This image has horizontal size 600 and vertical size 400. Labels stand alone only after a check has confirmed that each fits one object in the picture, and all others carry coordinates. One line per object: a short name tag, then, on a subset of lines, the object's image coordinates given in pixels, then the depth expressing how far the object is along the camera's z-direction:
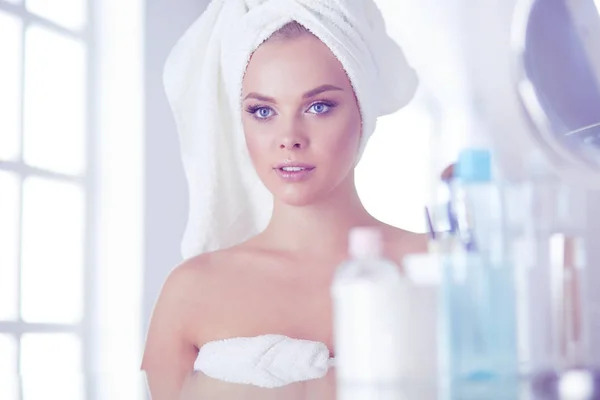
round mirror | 1.31
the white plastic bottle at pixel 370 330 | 1.09
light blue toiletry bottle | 1.10
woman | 1.53
